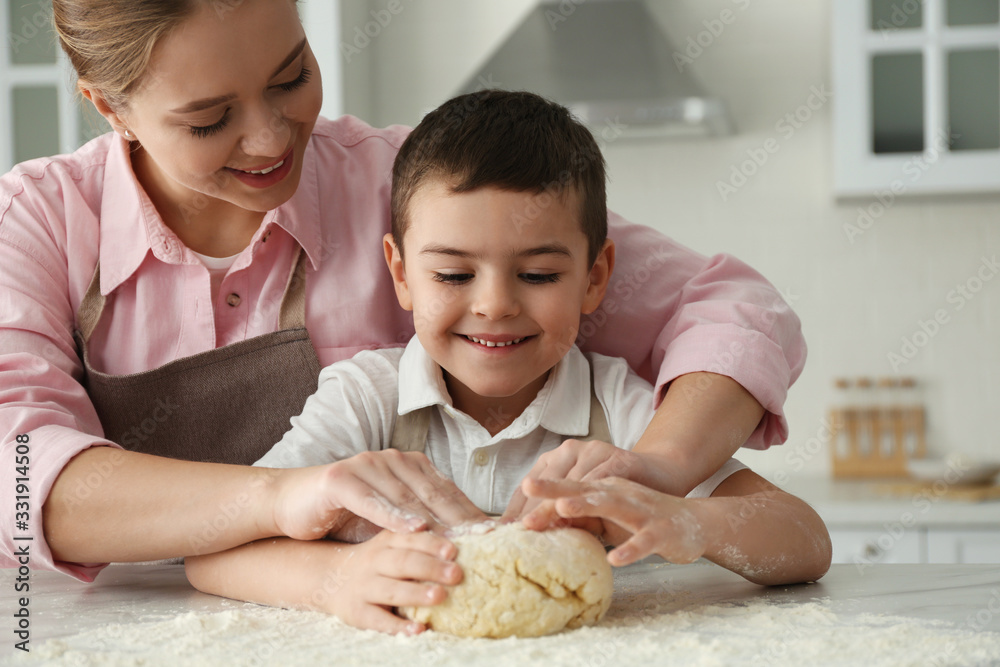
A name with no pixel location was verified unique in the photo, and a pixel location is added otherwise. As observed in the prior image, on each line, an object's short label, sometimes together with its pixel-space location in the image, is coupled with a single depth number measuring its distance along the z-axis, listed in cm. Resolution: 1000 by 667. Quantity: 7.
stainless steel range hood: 257
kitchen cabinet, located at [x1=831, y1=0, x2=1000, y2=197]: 255
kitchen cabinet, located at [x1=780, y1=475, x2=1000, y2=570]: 225
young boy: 78
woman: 88
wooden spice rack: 281
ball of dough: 74
